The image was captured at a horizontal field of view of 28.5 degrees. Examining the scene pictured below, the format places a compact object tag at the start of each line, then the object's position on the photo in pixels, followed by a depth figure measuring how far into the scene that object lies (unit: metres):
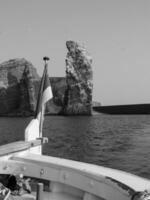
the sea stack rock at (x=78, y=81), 137.38
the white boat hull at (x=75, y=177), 3.95
